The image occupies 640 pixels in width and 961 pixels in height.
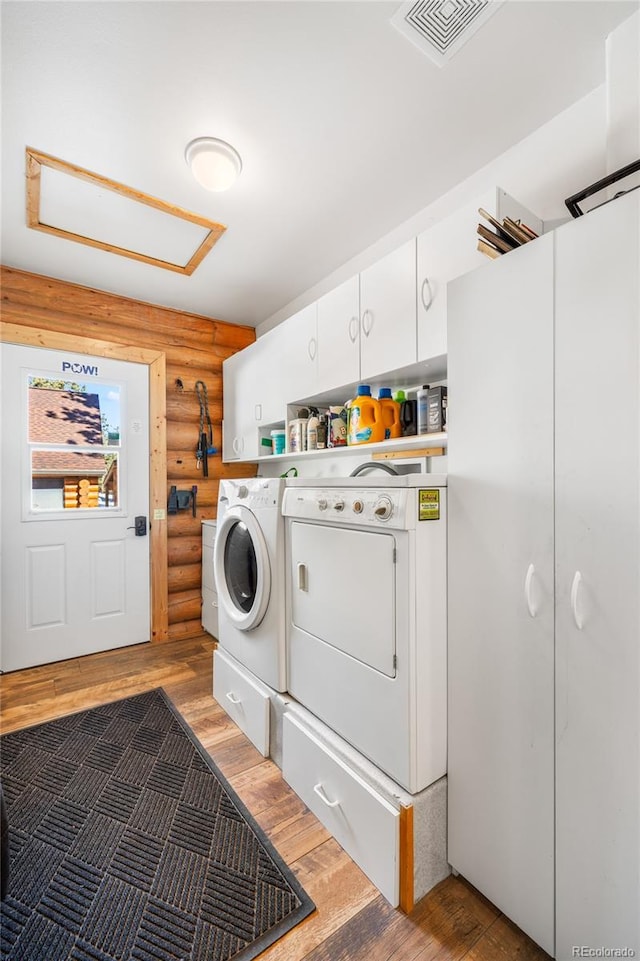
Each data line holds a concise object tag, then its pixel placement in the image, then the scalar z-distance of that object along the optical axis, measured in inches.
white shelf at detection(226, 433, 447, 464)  68.3
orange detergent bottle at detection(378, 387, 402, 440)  78.1
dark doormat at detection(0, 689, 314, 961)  42.9
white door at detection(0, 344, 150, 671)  104.1
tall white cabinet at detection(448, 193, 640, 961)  34.2
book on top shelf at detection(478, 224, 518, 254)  45.4
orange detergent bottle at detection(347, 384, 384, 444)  78.5
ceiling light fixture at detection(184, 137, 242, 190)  66.1
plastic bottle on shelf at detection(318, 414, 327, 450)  94.7
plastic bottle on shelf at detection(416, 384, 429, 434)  71.0
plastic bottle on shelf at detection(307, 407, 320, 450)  94.8
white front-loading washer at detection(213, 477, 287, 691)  68.4
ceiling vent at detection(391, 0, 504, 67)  47.4
